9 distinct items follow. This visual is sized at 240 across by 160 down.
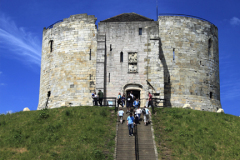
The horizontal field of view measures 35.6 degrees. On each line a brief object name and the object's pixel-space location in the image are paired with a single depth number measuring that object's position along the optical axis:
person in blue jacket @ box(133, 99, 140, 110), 26.55
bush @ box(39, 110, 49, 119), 25.12
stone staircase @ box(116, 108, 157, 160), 19.73
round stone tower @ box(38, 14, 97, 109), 32.75
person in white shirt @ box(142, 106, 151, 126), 23.59
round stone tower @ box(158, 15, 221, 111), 33.09
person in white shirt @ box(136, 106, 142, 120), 24.22
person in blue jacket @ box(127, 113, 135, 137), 21.86
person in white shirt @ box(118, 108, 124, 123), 23.80
